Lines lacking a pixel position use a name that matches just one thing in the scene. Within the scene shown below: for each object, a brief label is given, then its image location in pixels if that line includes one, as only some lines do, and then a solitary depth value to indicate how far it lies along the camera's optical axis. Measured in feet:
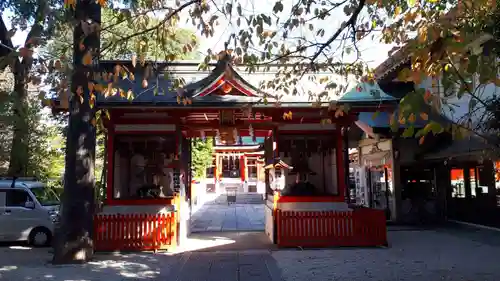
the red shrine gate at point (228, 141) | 36.83
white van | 40.98
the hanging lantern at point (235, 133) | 42.41
